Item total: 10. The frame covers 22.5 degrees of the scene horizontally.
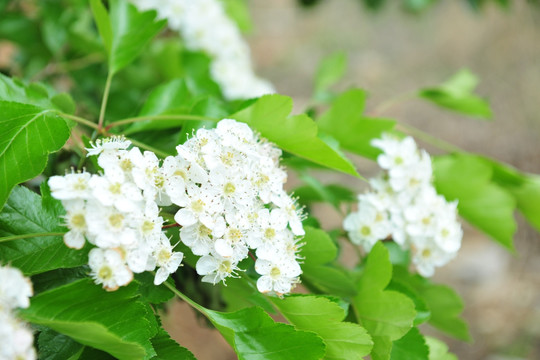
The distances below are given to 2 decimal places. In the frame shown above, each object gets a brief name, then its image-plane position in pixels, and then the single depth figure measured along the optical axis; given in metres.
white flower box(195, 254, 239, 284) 0.42
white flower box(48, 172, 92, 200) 0.41
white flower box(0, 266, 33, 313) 0.39
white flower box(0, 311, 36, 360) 0.38
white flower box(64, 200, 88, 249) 0.41
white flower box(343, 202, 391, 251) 0.49
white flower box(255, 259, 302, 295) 0.43
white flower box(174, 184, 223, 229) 0.42
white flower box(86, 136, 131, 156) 0.42
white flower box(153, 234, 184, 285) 0.41
